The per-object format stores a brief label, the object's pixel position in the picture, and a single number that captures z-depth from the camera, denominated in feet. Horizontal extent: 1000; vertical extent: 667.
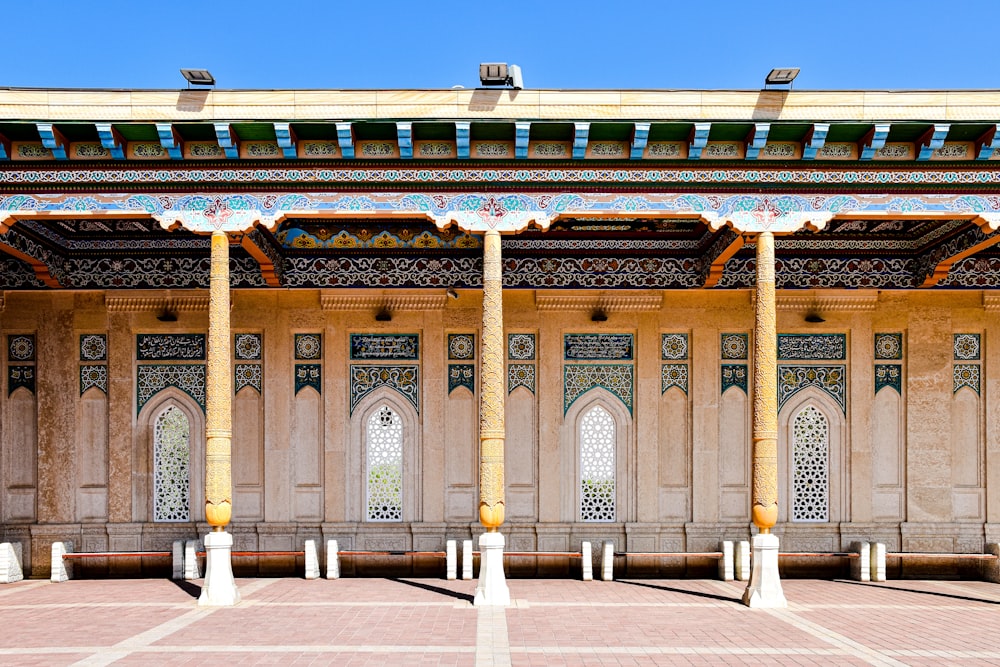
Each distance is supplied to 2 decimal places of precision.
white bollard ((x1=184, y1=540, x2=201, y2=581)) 37.11
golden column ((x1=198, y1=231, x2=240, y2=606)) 30.68
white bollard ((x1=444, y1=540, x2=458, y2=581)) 37.09
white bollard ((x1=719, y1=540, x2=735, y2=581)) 37.88
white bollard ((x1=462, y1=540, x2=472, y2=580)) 36.86
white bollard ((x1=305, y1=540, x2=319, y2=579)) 37.68
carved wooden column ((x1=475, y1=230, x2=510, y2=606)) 30.32
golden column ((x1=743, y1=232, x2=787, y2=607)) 30.55
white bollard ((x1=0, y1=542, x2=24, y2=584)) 37.47
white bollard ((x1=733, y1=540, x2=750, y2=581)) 37.86
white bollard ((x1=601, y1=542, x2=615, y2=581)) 37.52
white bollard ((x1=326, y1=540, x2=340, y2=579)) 37.63
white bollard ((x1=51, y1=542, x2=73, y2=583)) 37.63
